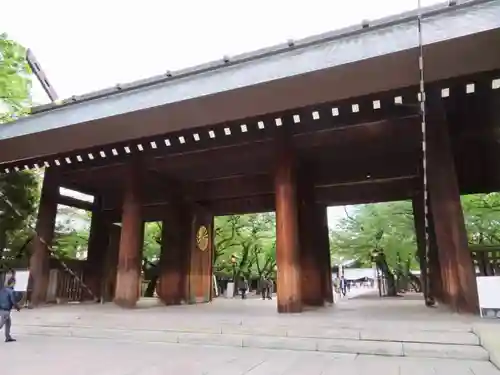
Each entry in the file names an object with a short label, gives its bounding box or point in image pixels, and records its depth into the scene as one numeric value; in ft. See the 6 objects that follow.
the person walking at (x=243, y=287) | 52.39
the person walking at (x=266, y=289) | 51.75
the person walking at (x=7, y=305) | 17.40
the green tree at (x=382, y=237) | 43.52
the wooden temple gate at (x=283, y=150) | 18.19
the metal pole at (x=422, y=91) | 16.62
